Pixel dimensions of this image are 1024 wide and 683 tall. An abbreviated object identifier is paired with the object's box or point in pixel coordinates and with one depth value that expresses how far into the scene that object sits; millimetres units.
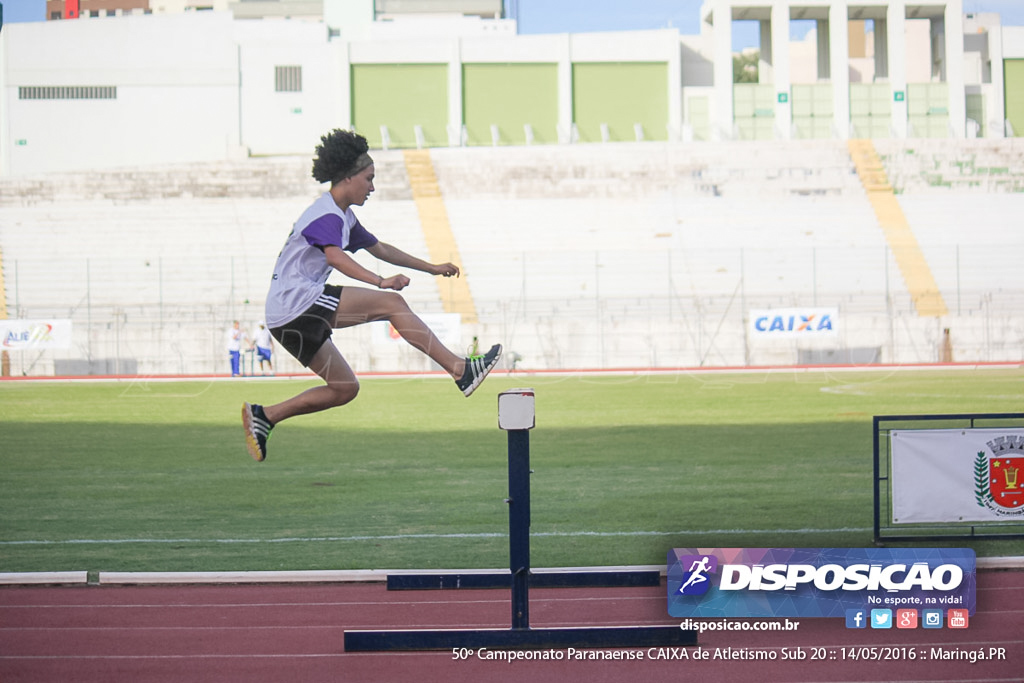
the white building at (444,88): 49844
